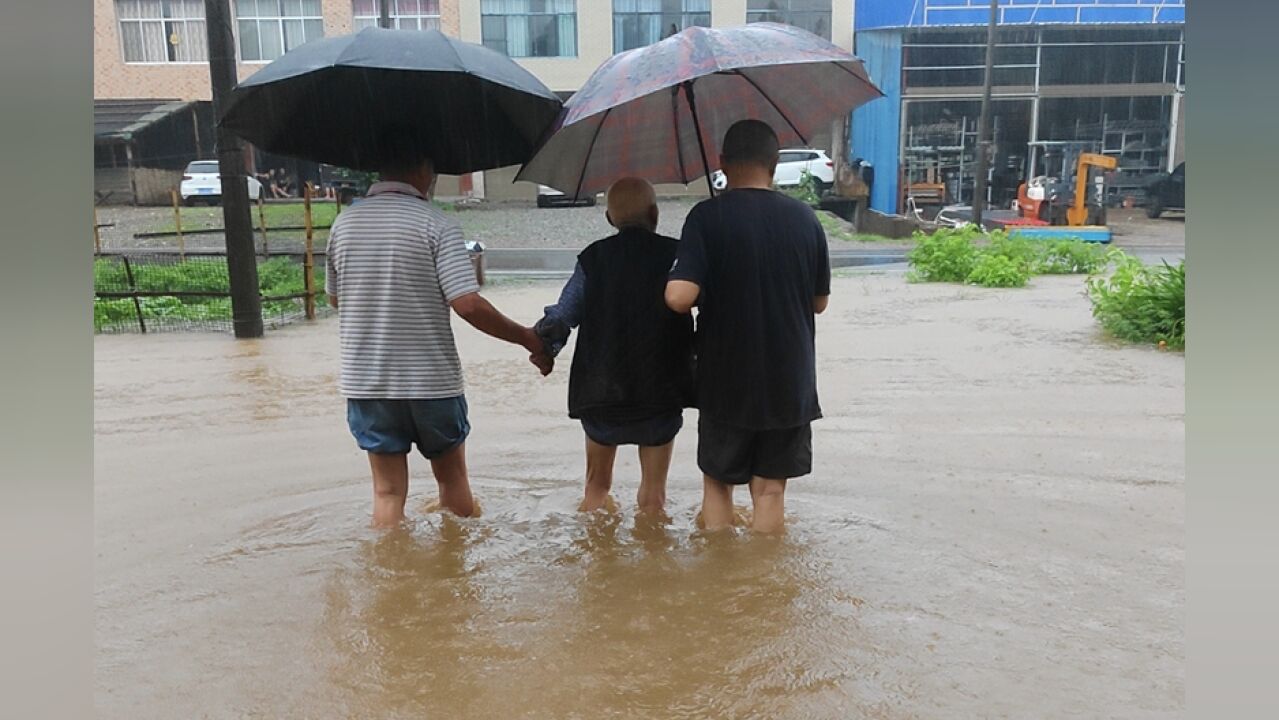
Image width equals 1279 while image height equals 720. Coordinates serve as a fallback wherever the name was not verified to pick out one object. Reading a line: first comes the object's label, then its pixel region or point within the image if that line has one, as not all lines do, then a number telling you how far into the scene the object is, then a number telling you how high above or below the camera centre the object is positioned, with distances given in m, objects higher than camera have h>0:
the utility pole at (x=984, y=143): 22.00 +0.79
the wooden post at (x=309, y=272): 10.77 -0.93
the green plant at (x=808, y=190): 25.33 -0.24
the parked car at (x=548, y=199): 26.87 -0.43
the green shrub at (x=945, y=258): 13.91 -1.08
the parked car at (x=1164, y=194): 26.00 -0.41
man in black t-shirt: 3.88 -0.42
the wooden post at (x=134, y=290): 10.22 -1.07
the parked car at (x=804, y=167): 26.91 +0.35
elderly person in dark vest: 4.14 -0.61
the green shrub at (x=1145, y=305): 8.74 -1.12
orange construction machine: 20.44 -0.41
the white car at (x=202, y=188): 26.97 -0.07
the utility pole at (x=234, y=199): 9.33 -0.13
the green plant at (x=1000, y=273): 13.13 -1.21
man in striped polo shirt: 3.86 -0.48
